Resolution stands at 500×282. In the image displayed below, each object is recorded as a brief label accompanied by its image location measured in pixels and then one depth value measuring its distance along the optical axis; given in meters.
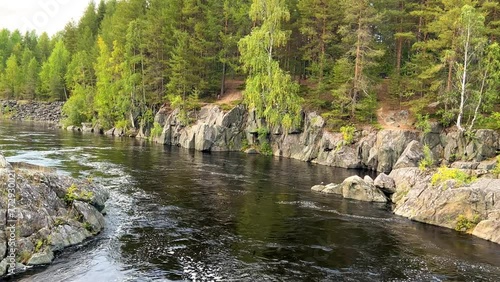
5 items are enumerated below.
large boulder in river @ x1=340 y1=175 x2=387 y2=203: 30.31
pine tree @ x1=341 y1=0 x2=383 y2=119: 49.72
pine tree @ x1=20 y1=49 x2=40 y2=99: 116.25
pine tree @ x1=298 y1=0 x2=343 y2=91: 55.97
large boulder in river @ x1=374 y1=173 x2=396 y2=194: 31.41
